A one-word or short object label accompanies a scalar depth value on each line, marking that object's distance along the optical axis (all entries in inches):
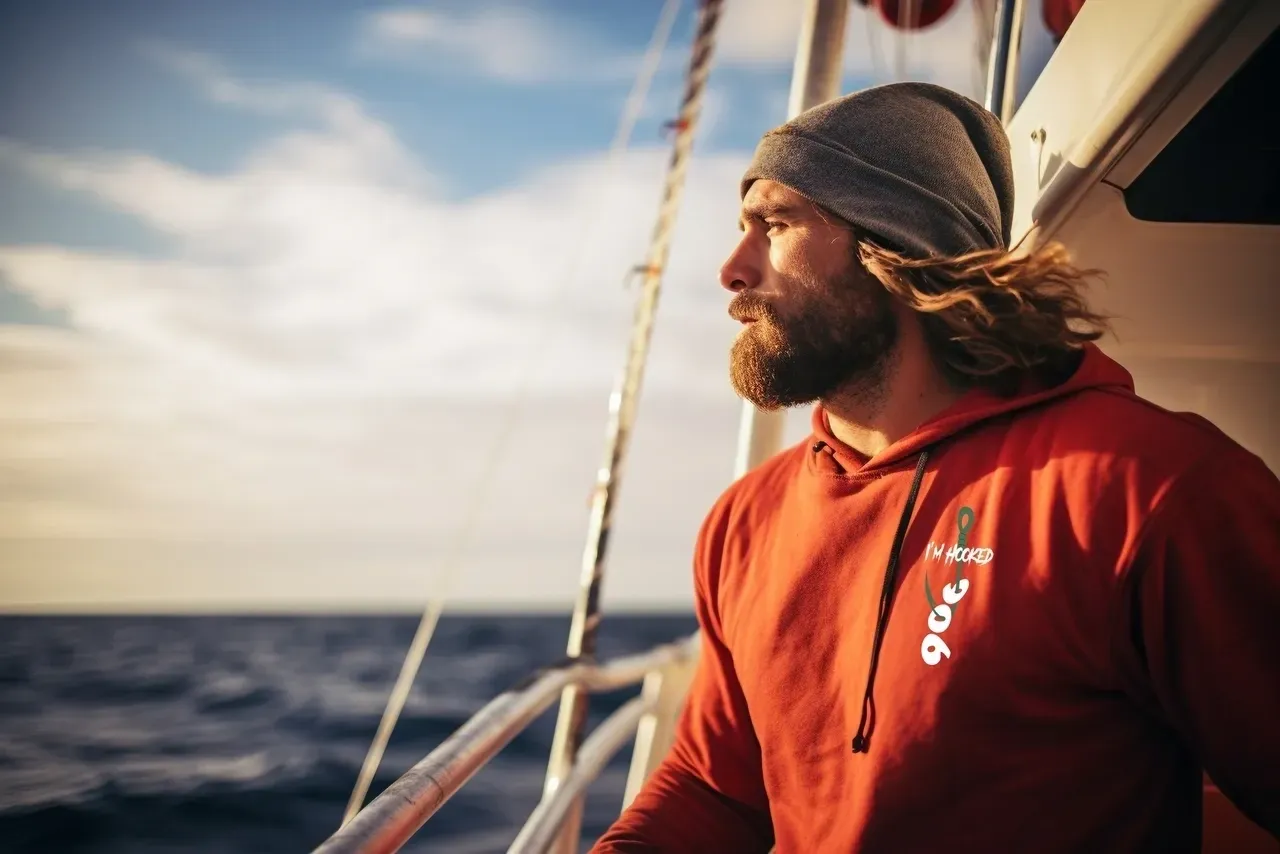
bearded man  41.2
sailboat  42.8
